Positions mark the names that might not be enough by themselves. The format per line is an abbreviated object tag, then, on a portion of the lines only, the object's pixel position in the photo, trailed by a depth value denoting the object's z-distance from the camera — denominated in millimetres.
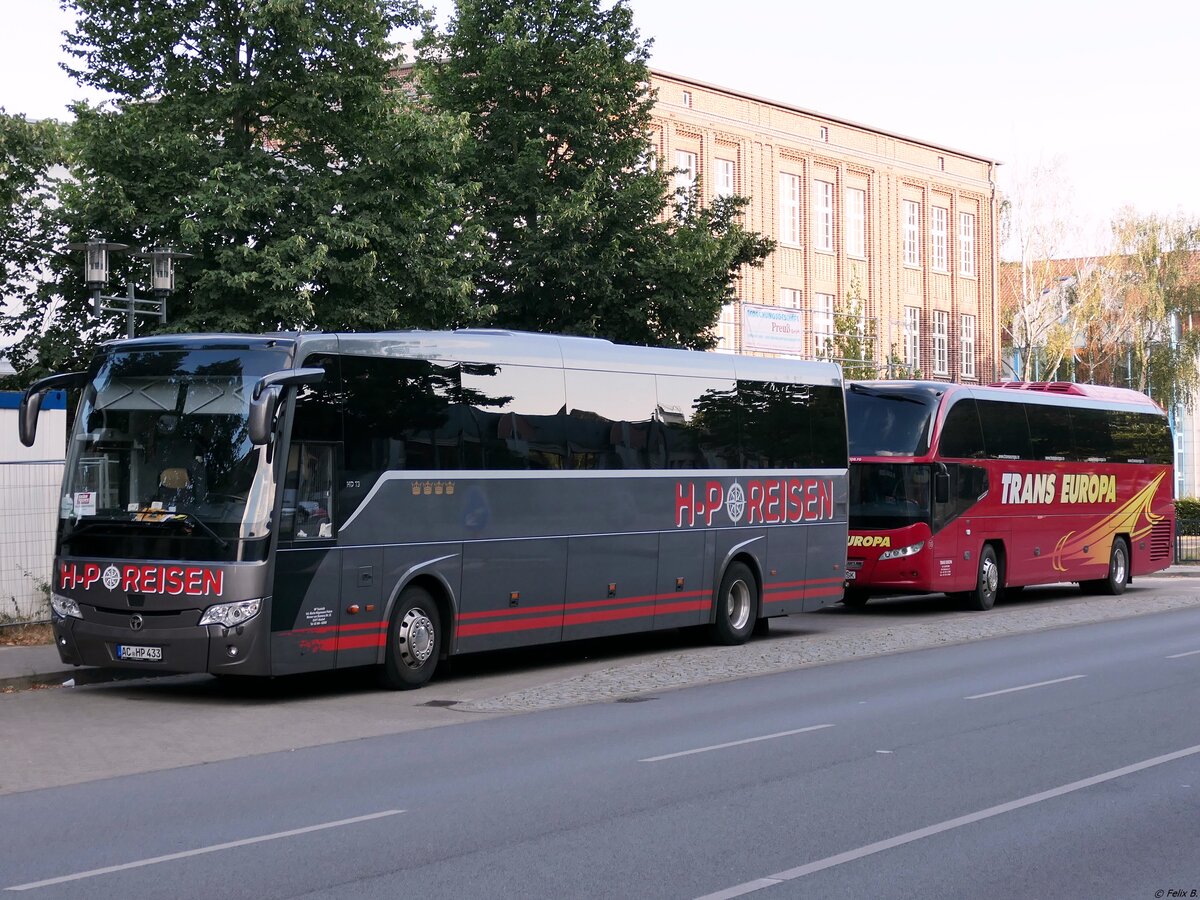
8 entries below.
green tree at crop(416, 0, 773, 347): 30016
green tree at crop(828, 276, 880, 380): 52281
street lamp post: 20328
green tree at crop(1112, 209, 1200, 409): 76312
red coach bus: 25406
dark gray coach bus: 14258
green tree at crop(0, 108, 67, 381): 24188
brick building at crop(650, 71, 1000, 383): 52281
